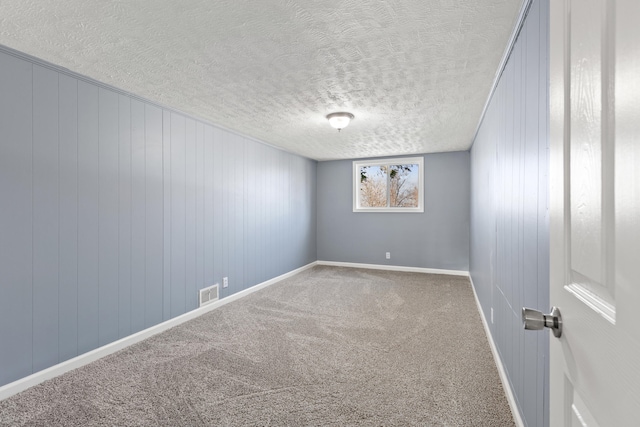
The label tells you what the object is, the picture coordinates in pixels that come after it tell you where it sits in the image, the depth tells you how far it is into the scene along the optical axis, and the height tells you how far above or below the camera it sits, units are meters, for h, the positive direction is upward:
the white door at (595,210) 0.42 +0.01
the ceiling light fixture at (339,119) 3.31 +1.06
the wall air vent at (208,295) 3.61 -1.02
